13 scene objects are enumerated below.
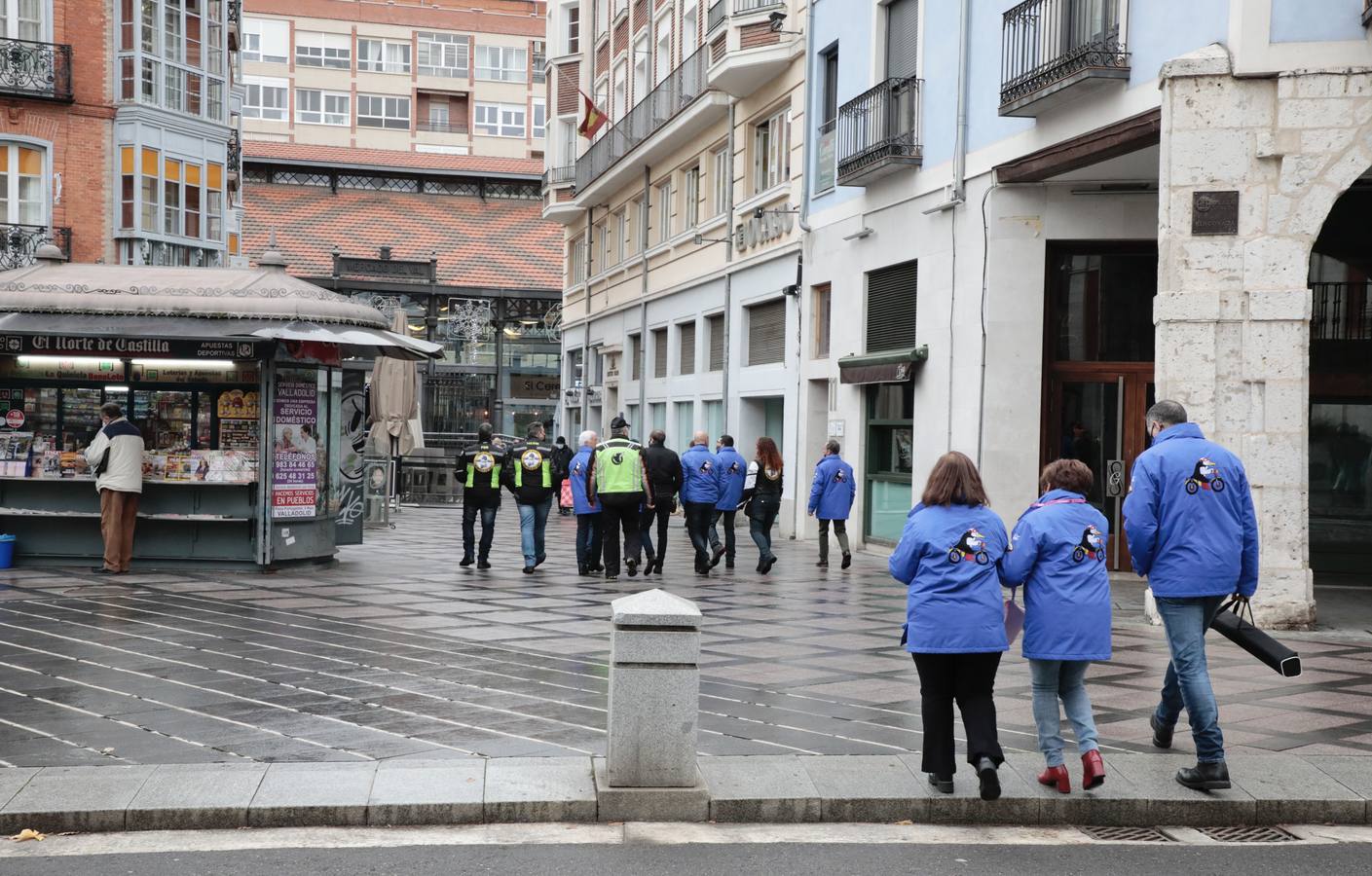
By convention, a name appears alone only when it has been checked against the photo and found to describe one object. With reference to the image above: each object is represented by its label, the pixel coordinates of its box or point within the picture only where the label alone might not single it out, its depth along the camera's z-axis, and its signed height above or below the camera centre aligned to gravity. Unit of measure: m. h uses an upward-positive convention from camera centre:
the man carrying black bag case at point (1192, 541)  6.84 -0.62
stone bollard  6.36 -1.27
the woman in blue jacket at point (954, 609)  6.38 -0.89
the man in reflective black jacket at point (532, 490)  16.72 -1.01
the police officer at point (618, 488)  16.09 -0.94
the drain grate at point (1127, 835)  6.30 -1.86
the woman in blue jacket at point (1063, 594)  6.48 -0.83
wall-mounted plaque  12.41 +1.69
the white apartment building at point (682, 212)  24.38 +4.01
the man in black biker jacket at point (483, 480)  17.14 -0.94
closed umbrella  26.00 -0.06
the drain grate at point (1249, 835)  6.31 -1.86
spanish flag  33.53 +6.59
